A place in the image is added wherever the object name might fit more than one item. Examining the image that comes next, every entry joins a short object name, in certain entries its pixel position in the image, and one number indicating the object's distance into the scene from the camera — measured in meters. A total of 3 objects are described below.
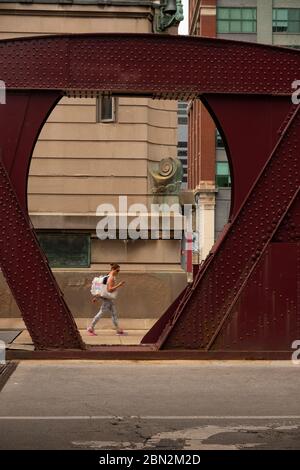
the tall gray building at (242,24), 65.06
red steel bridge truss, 11.37
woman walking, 15.83
